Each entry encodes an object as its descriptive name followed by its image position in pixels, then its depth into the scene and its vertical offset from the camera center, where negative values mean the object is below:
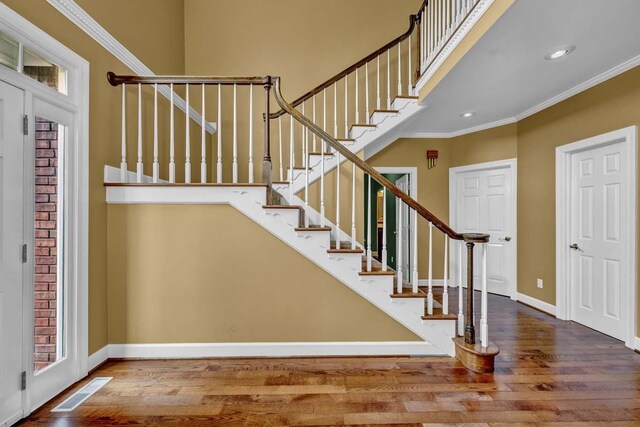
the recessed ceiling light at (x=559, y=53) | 2.51 +1.32
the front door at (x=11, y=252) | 1.71 -0.19
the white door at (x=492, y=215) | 4.39 +0.01
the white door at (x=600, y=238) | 2.95 -0.23
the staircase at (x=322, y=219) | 2.49 -0.02
